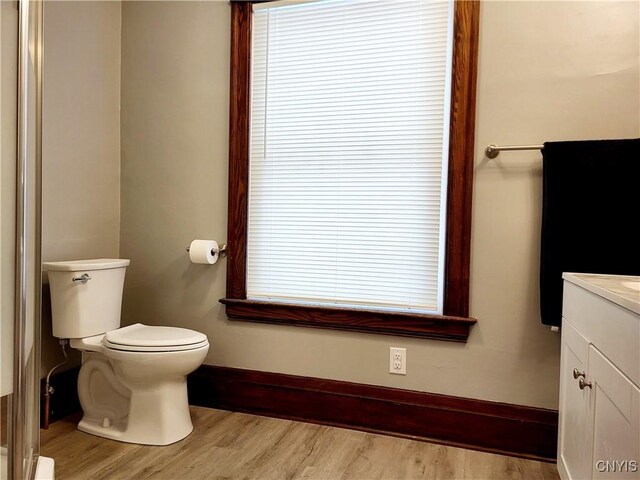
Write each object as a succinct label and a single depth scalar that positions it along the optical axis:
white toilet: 2.04
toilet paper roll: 2.39
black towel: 1.81
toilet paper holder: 2.47
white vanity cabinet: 1.00
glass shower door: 1.11
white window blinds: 2.19
